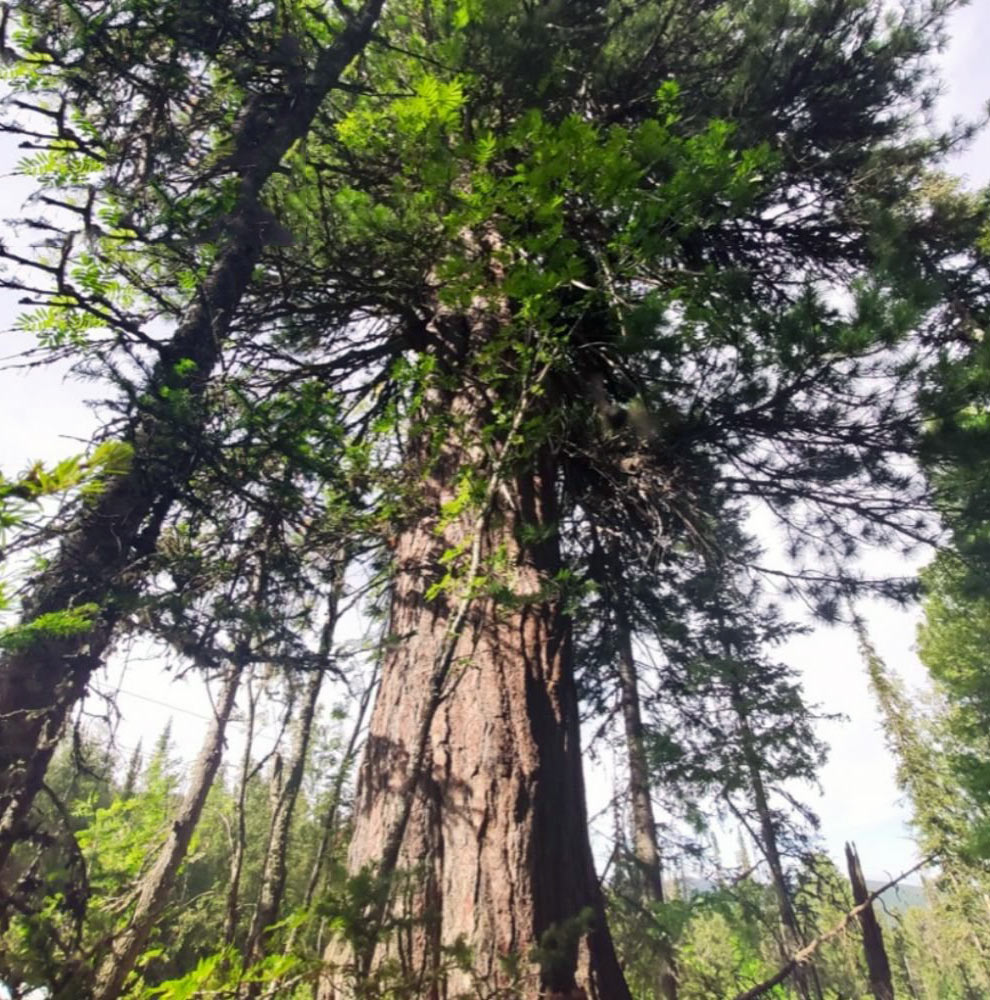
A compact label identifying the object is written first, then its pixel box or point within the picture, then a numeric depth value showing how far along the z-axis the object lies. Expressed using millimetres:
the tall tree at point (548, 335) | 2879
